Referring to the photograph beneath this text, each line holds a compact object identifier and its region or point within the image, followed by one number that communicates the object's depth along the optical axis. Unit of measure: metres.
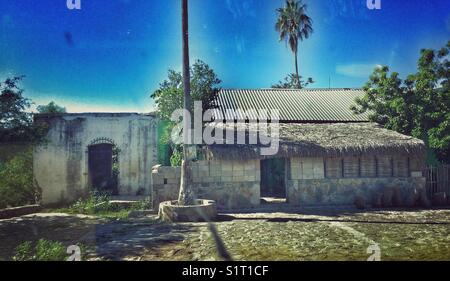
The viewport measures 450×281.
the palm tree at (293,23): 27.42
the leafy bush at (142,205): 11.91
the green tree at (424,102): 13.20
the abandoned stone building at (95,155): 14.10
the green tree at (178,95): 12.49
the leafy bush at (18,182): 12.27
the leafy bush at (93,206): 11.67
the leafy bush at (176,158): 12.55
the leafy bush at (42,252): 5.68
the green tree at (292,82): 32.31
